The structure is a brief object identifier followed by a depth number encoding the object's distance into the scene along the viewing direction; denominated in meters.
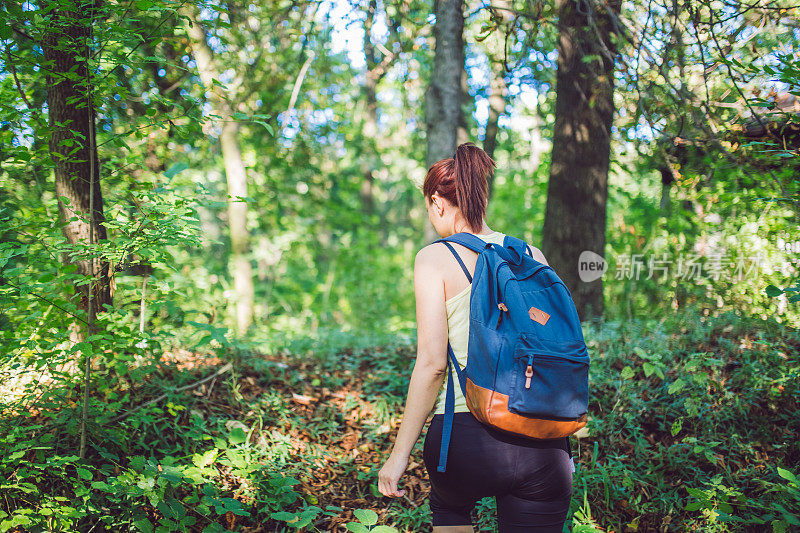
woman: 1.71
